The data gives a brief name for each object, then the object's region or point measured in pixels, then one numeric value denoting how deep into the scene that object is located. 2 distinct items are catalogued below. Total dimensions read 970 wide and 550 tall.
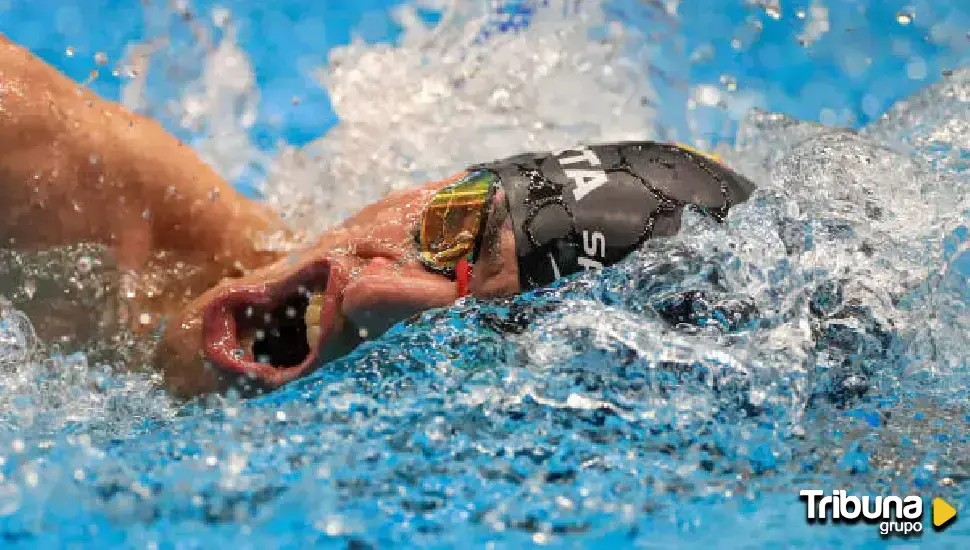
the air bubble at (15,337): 4.13
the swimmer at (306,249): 4.11
